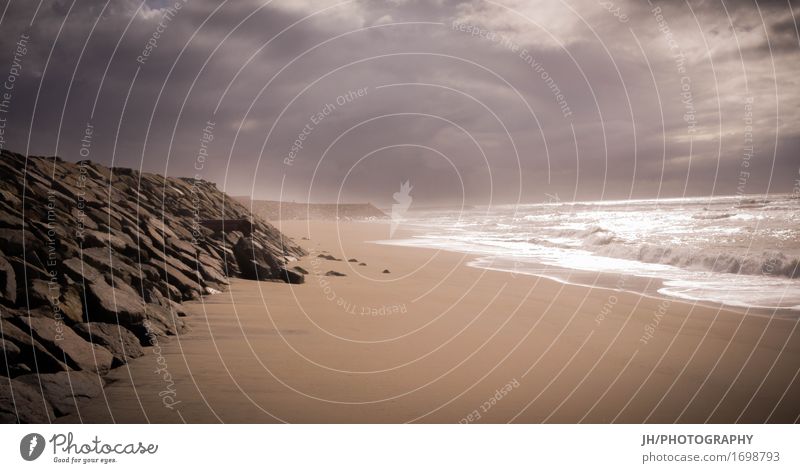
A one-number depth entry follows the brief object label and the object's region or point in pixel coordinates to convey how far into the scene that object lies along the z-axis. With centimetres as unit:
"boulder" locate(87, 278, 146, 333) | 707
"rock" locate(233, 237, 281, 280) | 1359
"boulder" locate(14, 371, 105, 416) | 537
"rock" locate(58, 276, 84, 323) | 672
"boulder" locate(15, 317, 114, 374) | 589
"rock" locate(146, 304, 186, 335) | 780
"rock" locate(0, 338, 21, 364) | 548
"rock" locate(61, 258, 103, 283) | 741
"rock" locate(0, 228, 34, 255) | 727
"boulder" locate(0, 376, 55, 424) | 515
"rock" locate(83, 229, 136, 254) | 906
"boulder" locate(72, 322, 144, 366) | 652
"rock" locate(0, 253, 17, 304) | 637
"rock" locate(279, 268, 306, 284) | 1366
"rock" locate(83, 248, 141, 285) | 824
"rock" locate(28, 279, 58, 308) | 659
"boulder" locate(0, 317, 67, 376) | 561
